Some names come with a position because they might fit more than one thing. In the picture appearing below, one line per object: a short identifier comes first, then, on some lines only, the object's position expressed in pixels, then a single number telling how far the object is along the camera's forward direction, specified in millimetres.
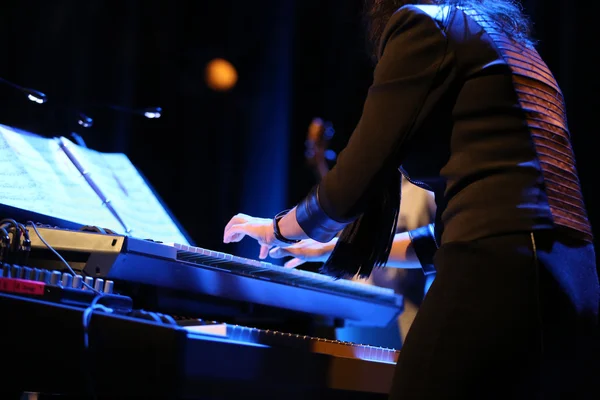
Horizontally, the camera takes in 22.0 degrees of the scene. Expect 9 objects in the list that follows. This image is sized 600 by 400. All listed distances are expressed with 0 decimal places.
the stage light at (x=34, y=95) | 4260
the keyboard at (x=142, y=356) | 3071
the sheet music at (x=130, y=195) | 4277
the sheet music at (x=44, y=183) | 3923
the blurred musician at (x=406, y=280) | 4949
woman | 3134
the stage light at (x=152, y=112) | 4700
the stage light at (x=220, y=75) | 8872
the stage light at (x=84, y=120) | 4653
